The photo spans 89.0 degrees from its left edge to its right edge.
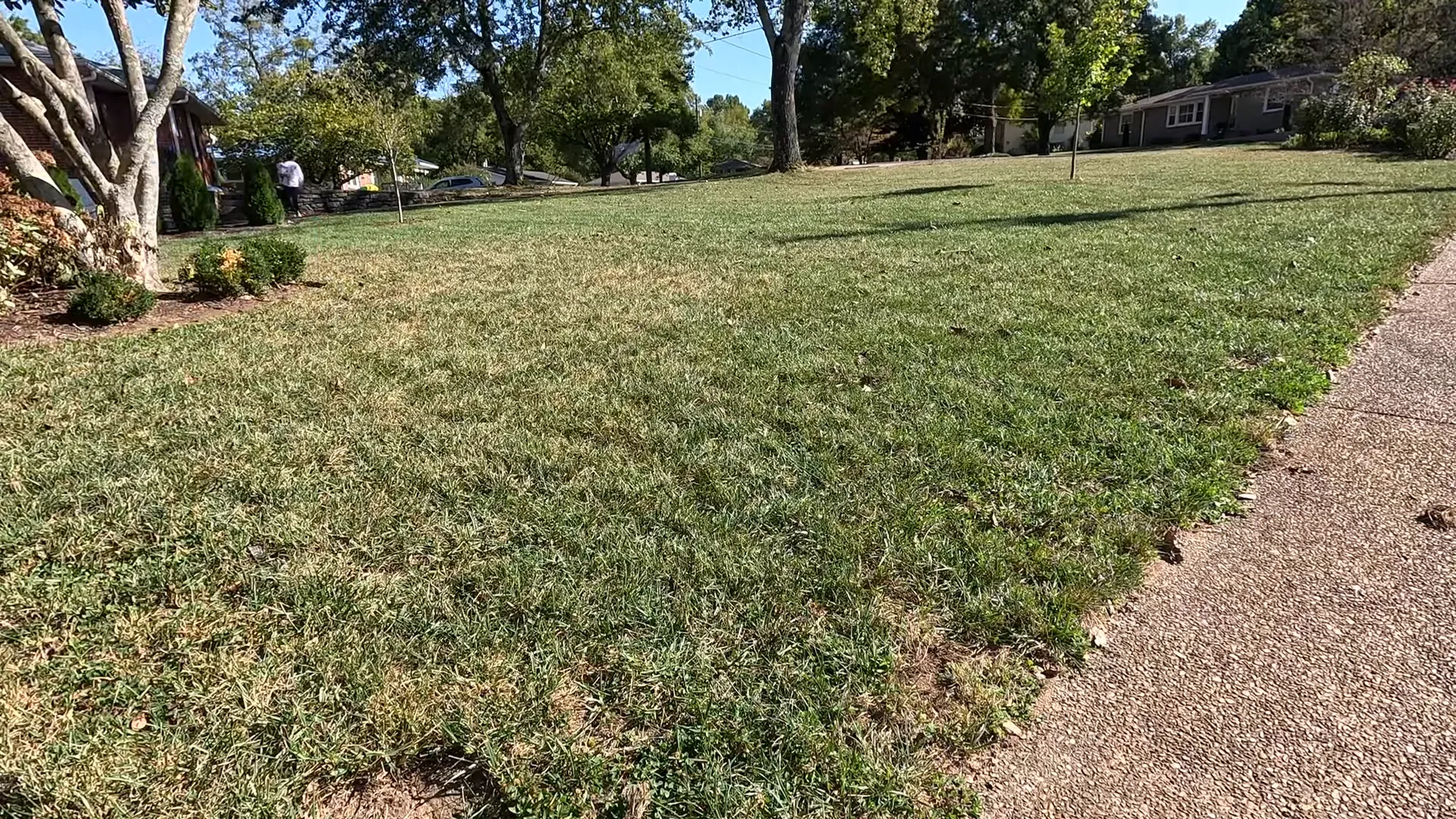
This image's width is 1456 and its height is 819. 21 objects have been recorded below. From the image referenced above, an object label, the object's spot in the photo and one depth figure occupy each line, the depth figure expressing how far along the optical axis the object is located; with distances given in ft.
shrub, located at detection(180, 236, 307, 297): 19.98
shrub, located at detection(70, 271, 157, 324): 17.43
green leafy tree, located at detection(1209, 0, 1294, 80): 152.87
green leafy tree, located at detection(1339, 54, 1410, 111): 69.67
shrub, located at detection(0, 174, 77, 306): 17.71
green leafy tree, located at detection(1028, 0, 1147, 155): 48.83
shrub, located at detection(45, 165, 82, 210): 32.17
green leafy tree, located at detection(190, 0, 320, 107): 108.17
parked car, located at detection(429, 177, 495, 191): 121.39
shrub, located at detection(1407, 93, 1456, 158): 54.13
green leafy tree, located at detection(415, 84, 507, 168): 106.32
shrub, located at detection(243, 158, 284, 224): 48.83
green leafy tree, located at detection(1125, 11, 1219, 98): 154.40
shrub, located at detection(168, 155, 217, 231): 45.34
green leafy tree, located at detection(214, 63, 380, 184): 68.69
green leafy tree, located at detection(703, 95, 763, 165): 202.18
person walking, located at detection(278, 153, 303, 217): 55.98
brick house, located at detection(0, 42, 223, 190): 50.80
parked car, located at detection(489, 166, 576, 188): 158.97
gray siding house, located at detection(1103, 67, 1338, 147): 120.57
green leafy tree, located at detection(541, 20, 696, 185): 85.30
